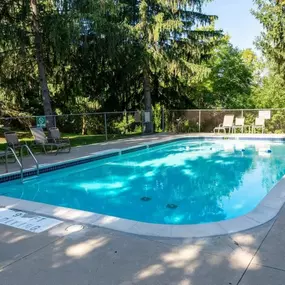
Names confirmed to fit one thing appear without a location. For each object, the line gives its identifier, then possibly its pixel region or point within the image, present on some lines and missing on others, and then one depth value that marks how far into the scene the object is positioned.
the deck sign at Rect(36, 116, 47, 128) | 9.48
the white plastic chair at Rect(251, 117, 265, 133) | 13.12
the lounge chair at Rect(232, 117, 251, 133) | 13.38
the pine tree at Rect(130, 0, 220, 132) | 12.40
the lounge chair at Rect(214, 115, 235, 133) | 13.58
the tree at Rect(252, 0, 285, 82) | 11.95
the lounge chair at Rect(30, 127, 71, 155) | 8.82
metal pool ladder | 6.01
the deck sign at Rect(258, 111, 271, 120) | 12.90
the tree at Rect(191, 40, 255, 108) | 19.09
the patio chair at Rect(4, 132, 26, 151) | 8.10
